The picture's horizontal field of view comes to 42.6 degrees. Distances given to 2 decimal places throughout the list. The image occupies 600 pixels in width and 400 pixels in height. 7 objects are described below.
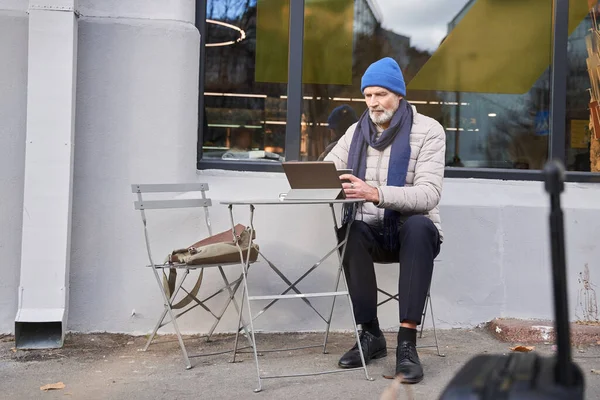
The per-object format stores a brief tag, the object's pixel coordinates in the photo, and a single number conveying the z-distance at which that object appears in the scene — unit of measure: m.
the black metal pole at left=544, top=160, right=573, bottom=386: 1.14
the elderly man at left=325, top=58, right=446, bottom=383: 3.80
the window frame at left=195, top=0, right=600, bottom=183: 5.21
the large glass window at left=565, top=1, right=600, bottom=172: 5.34
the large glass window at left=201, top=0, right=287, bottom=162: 5.25
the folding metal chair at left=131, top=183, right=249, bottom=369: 4.26
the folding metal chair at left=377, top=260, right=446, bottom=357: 4.33
